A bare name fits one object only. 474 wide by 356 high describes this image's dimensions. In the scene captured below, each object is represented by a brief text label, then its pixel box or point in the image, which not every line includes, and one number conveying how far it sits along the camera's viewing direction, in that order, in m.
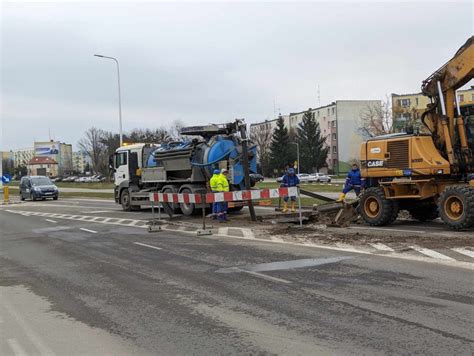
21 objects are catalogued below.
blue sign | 39.00
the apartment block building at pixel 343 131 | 106.88
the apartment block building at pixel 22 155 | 183.70
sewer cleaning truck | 18.69
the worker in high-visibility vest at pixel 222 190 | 16.52
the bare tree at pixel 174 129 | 104.24
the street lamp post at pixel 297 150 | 89.98
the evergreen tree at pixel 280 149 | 92.44
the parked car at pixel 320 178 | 66.11
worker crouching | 17.16
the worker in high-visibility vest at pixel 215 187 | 16.52
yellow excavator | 12.43
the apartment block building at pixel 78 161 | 188.00
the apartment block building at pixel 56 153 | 160.50
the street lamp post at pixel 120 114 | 40.76
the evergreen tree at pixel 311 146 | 94.06
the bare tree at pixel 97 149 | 115.50
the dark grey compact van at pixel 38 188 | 37.95
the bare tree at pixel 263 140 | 100.62
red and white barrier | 15.02
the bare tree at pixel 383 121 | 63.91
